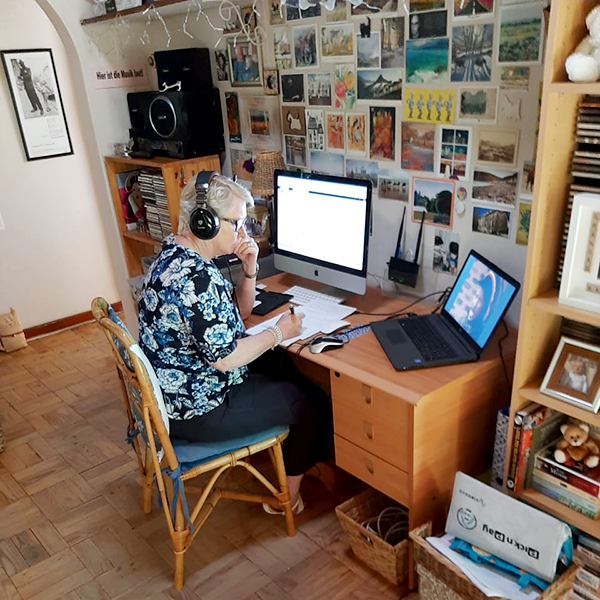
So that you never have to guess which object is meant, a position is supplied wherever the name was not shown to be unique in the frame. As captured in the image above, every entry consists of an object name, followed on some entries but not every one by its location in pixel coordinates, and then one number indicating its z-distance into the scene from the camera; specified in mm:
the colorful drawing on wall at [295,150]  2465
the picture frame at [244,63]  2518
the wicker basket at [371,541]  1751
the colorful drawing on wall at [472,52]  1722
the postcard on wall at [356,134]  2178
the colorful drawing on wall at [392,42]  1938
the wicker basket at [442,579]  1458
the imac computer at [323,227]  2004
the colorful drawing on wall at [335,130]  2258
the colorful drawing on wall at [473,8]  1688
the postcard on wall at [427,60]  1847
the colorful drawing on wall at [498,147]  1746
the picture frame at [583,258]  1317
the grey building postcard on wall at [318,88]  2256
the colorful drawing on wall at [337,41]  2104
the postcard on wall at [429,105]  1873
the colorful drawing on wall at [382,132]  2072
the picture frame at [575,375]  1453
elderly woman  1675
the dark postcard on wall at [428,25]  1812
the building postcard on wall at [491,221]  1838
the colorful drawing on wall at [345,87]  2150
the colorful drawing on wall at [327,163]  2328
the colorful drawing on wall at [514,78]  1660
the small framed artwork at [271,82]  2453
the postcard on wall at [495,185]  1792
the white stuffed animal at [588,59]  1226
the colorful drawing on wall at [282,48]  2348
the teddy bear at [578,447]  1564
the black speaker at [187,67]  2658
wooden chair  1627
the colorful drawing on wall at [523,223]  1771
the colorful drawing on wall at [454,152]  1868
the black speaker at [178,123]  2656
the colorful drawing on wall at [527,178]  1729
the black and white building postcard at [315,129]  2338
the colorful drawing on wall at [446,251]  2010
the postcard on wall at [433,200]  1979
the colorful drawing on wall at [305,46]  2236
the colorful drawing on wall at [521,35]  1598
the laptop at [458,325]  1664
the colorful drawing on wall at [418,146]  1969
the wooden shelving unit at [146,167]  2699
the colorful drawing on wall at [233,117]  2723
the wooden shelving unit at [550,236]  1281
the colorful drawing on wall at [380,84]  2008
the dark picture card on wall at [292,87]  2365
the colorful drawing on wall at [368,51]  2023
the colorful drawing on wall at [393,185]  2107
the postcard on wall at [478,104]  1758
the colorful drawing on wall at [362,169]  2199
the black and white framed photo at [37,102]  3502
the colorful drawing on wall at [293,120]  2417
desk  1608
